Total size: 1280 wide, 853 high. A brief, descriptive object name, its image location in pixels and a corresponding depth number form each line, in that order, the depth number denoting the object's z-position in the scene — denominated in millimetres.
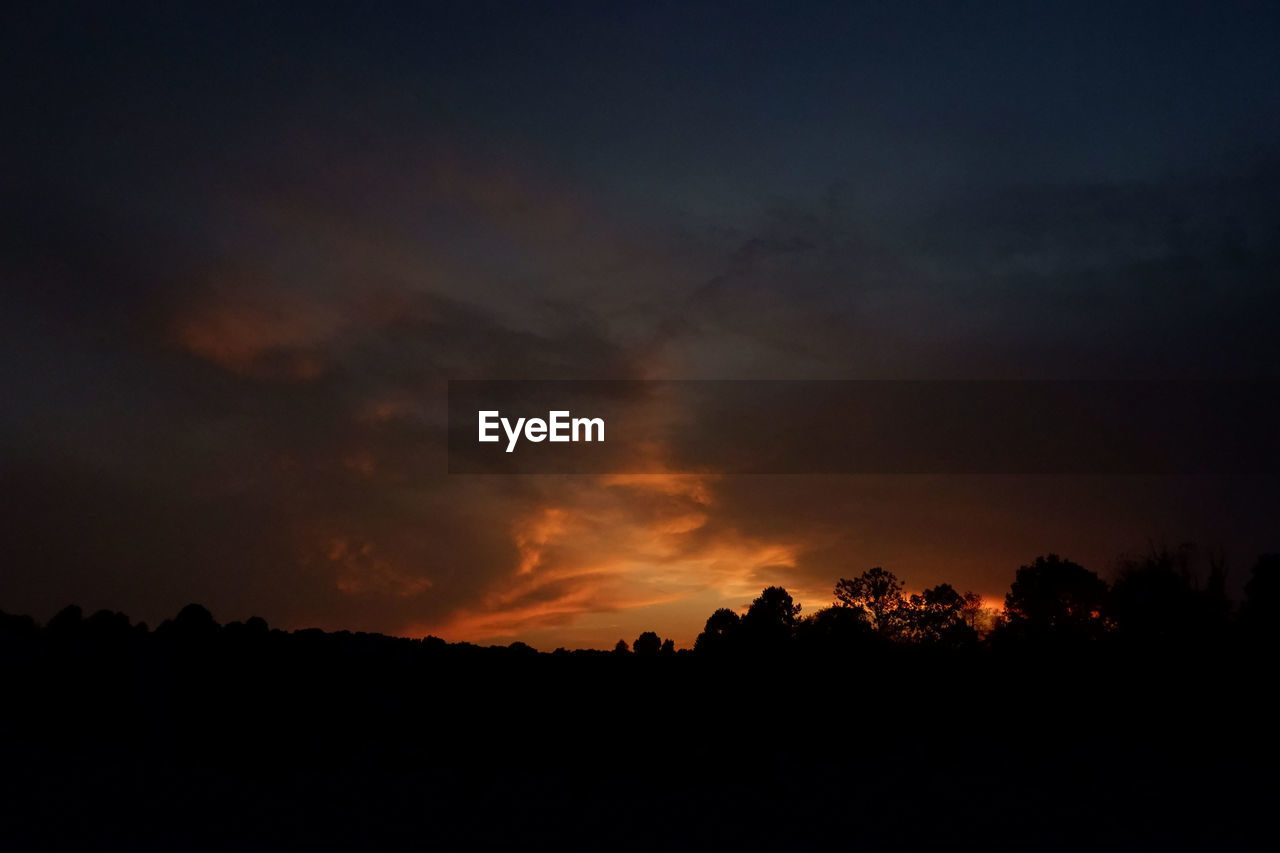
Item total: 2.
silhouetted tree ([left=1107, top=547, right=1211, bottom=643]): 24812
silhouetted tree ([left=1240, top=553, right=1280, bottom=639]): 23625
